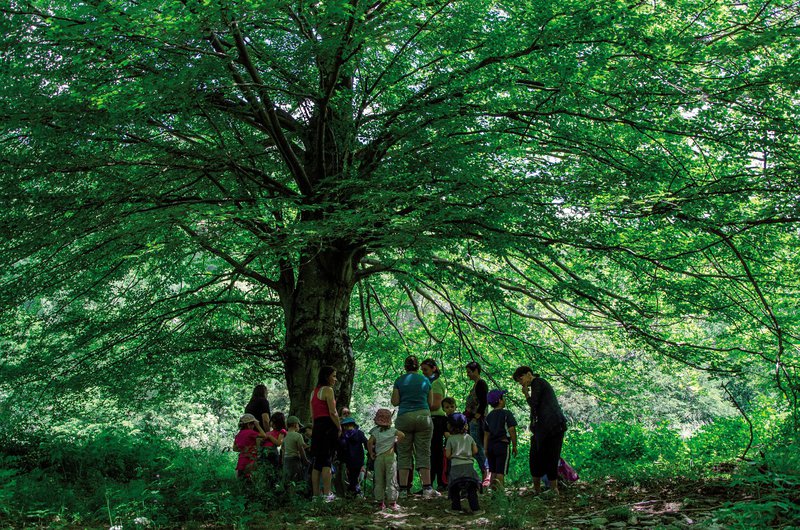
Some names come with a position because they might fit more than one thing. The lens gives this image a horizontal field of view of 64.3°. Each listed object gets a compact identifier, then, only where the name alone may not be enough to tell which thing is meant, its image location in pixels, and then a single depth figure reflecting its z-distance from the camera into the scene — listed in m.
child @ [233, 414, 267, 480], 8.23
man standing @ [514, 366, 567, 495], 7.16
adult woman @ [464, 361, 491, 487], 8.48
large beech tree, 7.02
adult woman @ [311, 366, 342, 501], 7.63
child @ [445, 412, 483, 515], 6.66
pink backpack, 8.22
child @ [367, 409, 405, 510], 7.30
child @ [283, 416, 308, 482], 8.16
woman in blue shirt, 7.92
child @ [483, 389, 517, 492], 7.89
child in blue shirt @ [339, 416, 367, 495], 8.20
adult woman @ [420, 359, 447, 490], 8.39
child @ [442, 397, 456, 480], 8.68
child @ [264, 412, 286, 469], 8.67
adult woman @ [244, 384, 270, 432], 9.55
